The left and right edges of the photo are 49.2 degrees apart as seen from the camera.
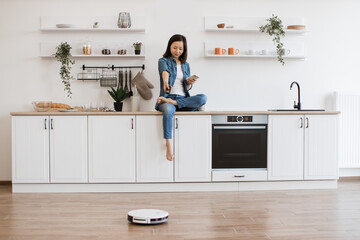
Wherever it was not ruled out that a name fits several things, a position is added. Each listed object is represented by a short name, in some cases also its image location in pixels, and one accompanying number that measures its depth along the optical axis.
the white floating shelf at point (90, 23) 4.24
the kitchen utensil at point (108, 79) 4.25
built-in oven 3.91
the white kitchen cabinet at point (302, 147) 3.93
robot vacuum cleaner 2.67
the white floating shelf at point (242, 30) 4.32
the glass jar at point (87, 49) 4.20
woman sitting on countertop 3.75
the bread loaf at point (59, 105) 4.05
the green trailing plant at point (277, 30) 4.27
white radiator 4.46
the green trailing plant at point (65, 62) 4.16
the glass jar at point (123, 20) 4.21
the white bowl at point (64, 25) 4.17
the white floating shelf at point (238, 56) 4.30
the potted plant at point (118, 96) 4.10
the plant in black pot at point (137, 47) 4.23
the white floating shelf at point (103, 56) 4.23
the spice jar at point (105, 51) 4.22
